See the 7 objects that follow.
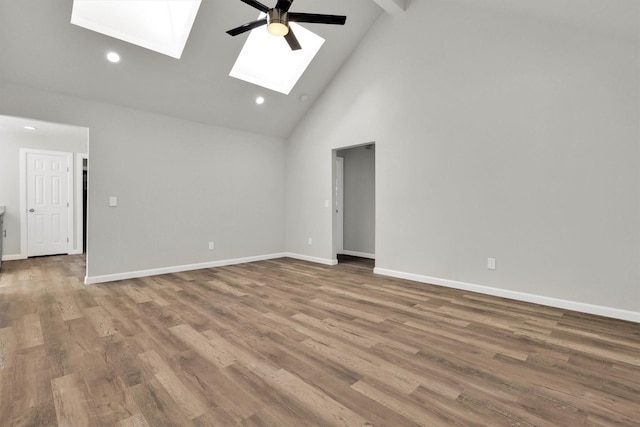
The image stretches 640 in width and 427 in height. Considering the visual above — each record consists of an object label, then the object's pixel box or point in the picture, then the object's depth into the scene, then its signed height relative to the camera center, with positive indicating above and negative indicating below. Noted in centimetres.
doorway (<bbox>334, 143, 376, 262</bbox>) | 617 +26
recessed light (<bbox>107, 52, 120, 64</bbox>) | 356 +192
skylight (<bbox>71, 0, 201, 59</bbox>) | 326 +229
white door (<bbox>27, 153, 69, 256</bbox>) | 604 +29
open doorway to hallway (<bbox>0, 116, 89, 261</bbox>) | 575 +71
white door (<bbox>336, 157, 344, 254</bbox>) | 657 +22
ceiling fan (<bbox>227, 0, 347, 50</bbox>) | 268 +184
